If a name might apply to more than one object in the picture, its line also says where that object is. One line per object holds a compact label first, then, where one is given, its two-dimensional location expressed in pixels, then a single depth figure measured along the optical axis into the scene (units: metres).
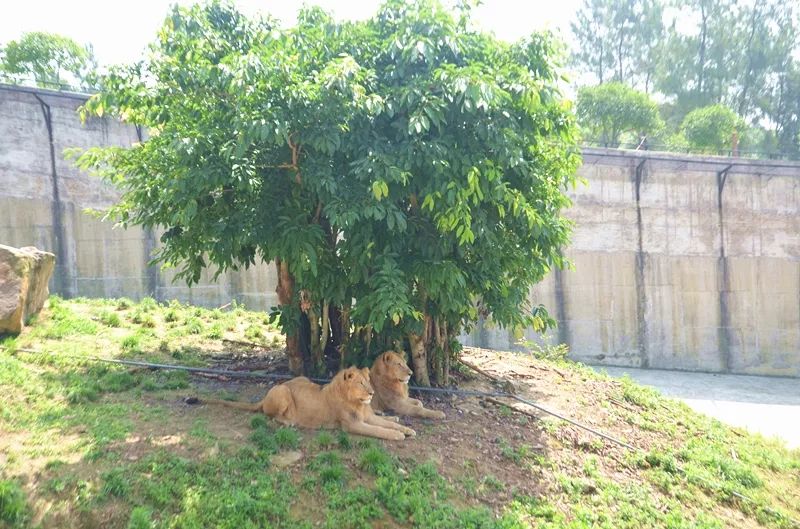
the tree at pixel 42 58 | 22.73
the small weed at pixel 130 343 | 10.38
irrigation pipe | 9.12
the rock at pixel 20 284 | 9.66
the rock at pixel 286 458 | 7.00
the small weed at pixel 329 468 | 6.80
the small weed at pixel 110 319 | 11.52
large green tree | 7.36
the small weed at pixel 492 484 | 7.45
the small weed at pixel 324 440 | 7.41
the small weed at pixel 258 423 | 7.61
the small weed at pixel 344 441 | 7.41
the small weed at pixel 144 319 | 11.81
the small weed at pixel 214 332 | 11.86
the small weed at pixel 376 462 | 7.05
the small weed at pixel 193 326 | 11.90
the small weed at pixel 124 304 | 12.88
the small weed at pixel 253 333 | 12.24
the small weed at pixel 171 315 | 12.41
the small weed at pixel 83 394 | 8.02
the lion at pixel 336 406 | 7.74
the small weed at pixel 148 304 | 12.94
